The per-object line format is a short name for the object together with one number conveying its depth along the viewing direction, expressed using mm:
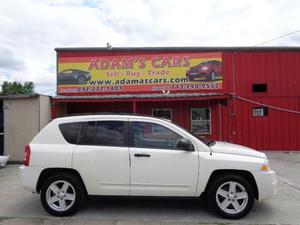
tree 62544
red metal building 15750
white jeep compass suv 5648
